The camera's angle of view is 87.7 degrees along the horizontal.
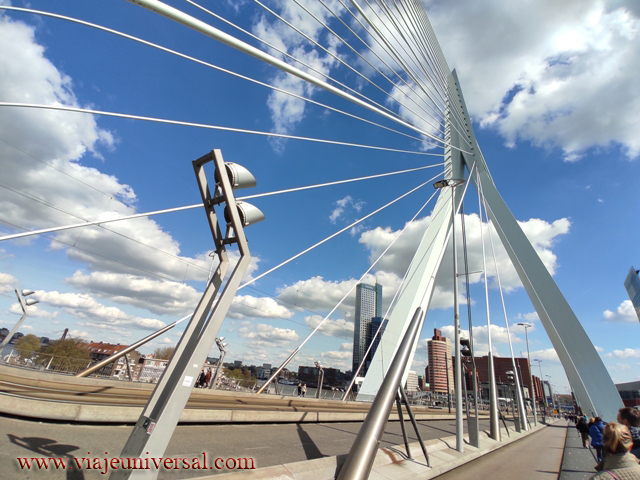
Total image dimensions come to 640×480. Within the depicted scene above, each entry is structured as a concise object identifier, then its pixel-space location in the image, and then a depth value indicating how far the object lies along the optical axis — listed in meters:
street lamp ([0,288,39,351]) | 16.78
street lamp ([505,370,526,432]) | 18.58
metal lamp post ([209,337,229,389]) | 16.30
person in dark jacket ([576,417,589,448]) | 14.41
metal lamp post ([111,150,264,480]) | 3.19
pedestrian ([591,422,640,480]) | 2.66
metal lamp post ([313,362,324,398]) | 19.92
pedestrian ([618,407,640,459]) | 4.06
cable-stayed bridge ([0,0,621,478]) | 3.53
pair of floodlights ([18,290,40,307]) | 17.00
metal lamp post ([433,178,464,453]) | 8.46
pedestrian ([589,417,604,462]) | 8.20
